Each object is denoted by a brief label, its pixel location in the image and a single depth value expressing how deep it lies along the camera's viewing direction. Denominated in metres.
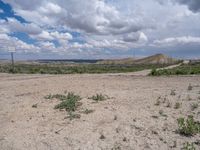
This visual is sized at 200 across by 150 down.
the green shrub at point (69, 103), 5.05
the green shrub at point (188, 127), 3.40
